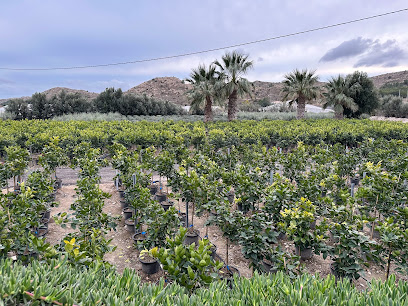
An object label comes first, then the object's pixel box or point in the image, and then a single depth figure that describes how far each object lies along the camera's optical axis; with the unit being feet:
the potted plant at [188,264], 9.34
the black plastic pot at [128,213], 22.65
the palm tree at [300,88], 77.97
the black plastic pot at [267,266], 15.34
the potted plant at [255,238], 12.92
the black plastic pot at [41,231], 18.48
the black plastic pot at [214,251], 16.68
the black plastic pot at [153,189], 28.32
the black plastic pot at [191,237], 18.17
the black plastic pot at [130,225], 20.49
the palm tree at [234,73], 71.32
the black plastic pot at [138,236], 18.14
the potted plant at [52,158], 26.11
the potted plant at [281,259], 11.71
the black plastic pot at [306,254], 17.57
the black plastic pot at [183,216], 18.60
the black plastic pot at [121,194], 26.78
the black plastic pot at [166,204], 24.26
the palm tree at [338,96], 82.33
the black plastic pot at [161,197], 26.51
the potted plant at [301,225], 13.47
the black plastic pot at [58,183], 29.71
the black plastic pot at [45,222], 20.28
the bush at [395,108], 146.82
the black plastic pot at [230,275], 13.11
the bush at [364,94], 94.58
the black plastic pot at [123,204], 24.90
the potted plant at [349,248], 12.43
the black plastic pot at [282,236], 19.64
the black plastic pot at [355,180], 31.89
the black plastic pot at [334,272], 14.33
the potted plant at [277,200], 15.90
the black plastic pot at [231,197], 26.50
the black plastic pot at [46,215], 21.60
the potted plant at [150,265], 15.44
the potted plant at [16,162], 23.00
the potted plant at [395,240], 12.55
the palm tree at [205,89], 70.54
